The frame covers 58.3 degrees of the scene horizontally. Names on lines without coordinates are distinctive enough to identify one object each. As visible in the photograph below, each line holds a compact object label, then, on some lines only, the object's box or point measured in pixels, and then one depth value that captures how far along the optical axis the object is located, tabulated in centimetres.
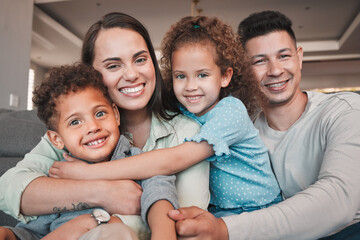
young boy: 111
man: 99
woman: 107
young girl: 111
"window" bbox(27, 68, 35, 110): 901
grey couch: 194
